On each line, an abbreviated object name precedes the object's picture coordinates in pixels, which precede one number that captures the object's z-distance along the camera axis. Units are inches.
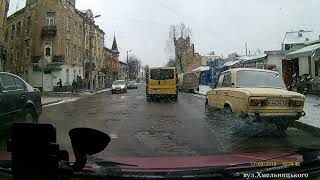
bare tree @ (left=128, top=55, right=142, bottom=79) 3022.1
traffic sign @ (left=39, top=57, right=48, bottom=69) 622.3
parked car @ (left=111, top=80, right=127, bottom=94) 1061.1
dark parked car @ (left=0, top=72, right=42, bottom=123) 206.6
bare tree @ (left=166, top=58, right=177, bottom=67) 2198.1
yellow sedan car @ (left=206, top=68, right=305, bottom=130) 220.6
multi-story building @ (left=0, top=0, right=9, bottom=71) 748.6
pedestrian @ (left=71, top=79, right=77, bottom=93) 1048.6
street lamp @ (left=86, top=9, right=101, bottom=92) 1347.9
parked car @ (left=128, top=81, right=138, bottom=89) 1545.8
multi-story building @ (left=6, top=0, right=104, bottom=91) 1170.4
